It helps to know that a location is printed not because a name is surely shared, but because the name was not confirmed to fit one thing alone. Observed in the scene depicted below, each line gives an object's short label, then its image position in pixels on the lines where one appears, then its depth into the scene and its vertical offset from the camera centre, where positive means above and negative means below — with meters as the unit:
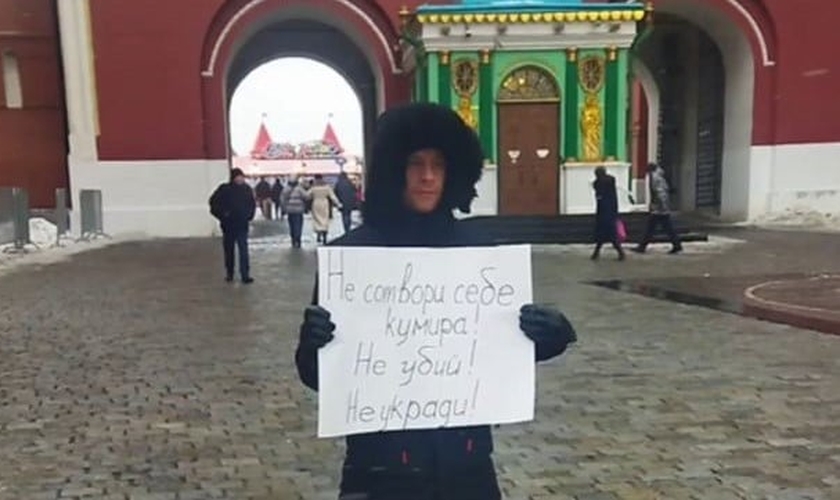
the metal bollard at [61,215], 24.03 -1.93
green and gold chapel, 22.19 +1.31
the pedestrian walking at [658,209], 17.47 -1.53
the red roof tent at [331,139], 77.63 +0.12
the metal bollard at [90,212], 23.62 -1.83
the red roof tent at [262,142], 78.69 -0.04
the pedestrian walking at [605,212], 16.48 -1.47
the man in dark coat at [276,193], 41.34 -2.52
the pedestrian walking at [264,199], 39.84 -2.63
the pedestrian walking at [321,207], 21.06 -1.60
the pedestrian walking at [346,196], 22.89 -1.50
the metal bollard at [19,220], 20.75 -1.75
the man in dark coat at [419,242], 2.49 -0.30
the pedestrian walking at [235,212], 13.72 -1.10
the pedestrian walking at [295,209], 20.50 -1.62
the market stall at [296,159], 67.38 -1.48
